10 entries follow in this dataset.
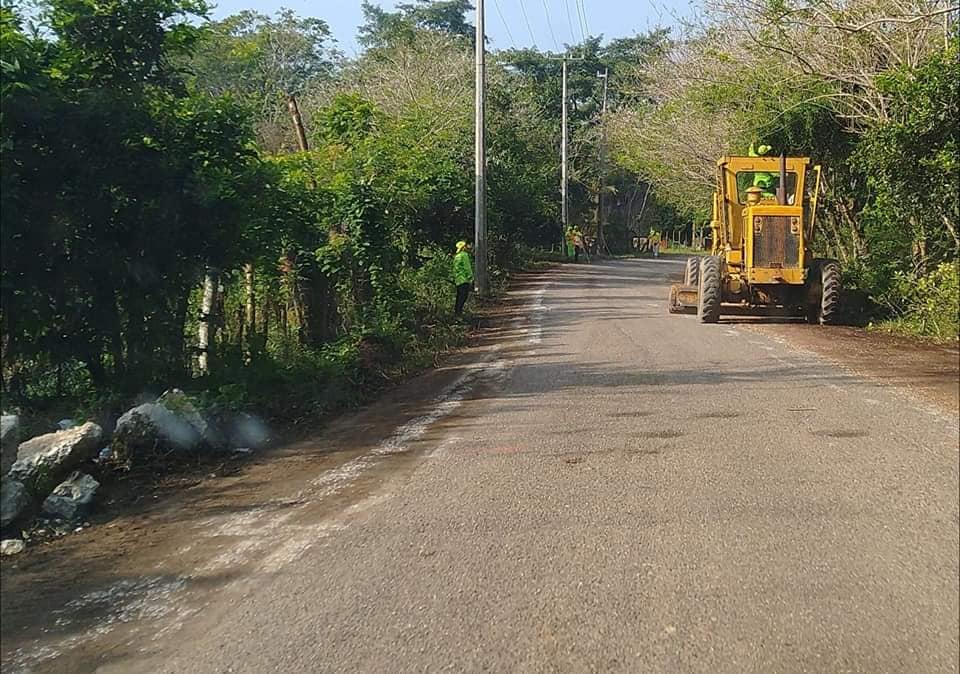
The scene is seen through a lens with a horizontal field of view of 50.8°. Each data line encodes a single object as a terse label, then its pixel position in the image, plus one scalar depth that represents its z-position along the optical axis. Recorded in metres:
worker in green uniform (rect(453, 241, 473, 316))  18.34
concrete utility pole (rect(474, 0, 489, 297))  21.94
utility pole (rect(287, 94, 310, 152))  16.33
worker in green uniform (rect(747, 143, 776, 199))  16.48
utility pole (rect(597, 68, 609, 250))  45.74
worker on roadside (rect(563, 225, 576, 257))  43.53
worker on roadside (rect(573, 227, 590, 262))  43.84
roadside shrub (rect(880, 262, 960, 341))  13.23
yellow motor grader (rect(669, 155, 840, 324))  15.67
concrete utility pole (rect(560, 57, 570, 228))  41.53
